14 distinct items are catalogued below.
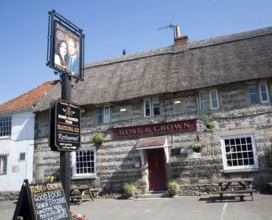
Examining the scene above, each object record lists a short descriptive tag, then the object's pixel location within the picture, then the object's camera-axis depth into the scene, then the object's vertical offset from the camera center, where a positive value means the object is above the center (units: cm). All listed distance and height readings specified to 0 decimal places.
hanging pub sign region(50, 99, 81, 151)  644 +93
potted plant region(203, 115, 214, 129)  1341 +176
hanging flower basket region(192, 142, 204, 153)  1328 +59
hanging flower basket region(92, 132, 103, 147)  1520 +134
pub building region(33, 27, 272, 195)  1305 +206
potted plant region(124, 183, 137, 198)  1373 -135
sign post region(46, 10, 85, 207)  661 +242
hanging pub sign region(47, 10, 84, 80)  714 +317
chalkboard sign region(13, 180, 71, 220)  563 -79
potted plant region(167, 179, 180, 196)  1308 -126
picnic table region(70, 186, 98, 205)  1311 -151
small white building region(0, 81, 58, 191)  1691 +141
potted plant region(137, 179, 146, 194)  1403 -118
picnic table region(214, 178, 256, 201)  1057 -127
